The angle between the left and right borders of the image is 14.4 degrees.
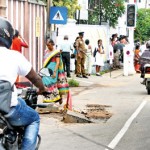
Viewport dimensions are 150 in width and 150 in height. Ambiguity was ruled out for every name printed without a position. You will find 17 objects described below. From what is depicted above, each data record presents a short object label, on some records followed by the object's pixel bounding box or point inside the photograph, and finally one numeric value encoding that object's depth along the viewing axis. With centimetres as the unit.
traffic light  2886
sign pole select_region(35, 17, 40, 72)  1922
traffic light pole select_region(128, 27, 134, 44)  2973
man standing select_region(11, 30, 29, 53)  1641
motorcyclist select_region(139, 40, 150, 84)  1858
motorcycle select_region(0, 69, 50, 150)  552
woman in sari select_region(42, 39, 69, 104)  1389
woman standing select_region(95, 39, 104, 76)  2706
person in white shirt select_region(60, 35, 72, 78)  2423
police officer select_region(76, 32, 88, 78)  2497
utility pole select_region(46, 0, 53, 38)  1910
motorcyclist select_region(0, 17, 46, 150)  566
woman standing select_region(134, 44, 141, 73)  3120
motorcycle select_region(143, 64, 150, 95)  1812
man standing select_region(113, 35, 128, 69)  3123
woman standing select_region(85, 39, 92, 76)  2615
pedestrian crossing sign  1877
